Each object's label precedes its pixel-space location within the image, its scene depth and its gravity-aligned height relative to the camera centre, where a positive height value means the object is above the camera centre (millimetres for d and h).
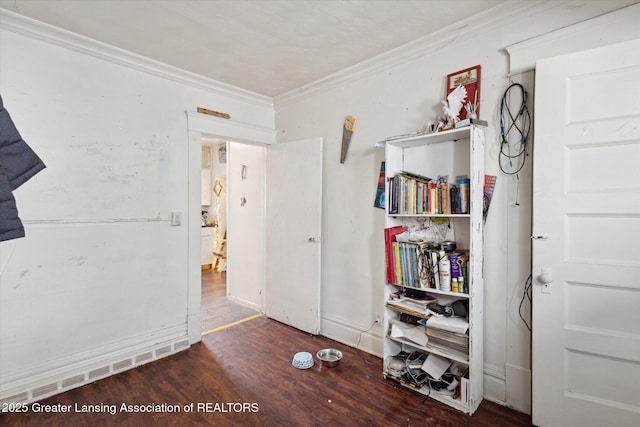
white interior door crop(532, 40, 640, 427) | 1561 -169
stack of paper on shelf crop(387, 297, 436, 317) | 2145 -706
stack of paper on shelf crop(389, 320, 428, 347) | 2164 -906
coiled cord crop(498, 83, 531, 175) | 1922 +486
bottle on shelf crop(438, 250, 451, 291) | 2020 -422
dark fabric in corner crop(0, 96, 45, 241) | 994 +132
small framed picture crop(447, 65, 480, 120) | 2105 +870
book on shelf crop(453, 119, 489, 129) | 1931 +545
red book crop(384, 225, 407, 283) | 2277 -327
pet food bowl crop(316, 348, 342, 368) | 2502 -1250
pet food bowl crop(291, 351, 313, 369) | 2473 -1246
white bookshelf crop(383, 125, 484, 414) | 1939 -100
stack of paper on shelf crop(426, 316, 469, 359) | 1947 -837
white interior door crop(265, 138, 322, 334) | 3098 -270
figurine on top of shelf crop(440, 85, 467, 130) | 2104 +725
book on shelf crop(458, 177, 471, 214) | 1977 +72
